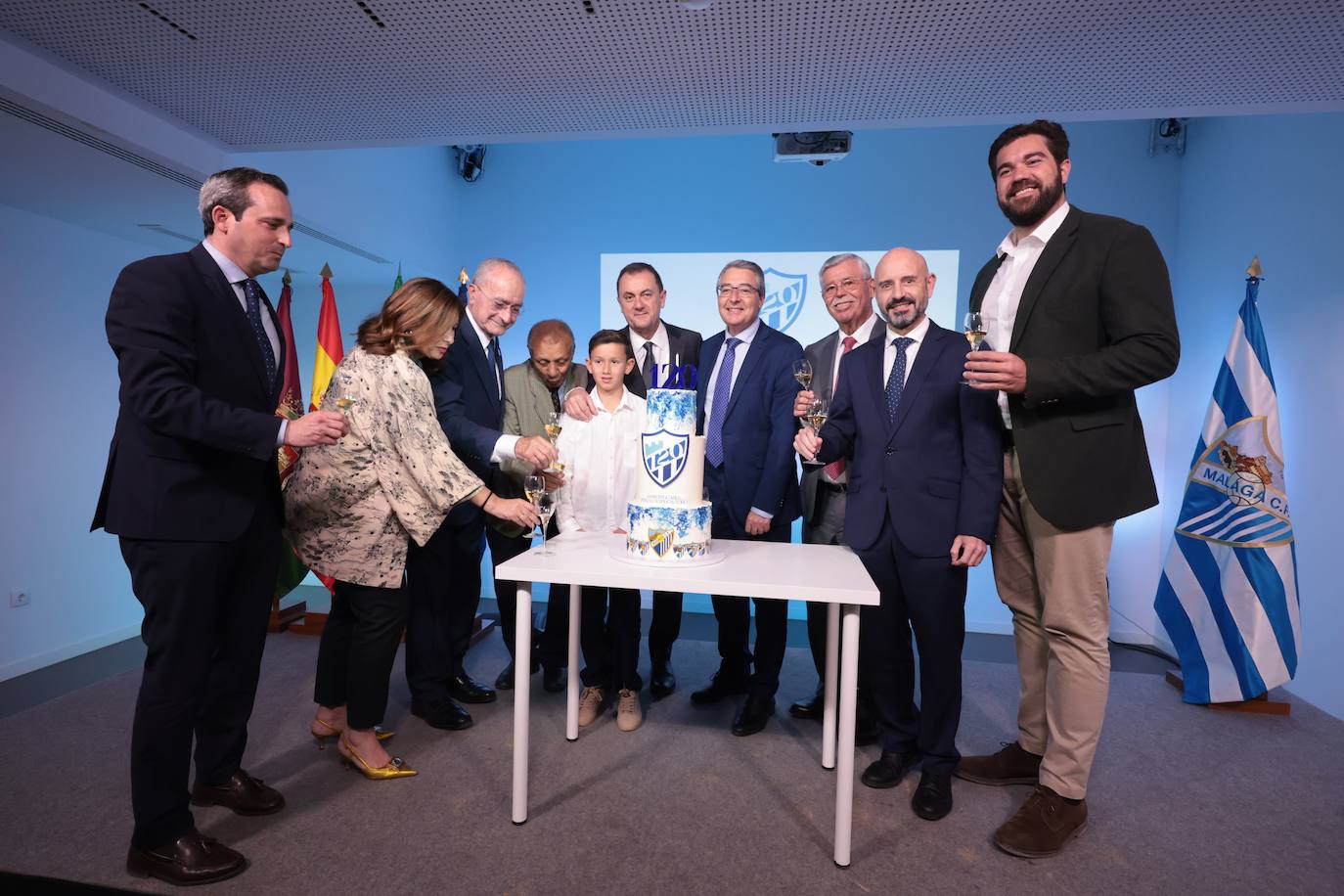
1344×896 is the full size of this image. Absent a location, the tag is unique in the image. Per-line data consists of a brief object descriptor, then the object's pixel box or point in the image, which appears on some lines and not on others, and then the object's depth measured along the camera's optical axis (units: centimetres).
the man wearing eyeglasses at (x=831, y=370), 304
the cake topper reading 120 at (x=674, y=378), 224
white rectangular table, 197
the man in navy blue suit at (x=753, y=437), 298
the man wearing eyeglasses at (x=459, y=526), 299
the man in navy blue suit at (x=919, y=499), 231
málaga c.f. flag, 337
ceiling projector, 438
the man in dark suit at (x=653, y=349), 316
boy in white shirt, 293
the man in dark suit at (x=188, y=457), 185
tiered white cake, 215
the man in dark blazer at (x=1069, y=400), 204
